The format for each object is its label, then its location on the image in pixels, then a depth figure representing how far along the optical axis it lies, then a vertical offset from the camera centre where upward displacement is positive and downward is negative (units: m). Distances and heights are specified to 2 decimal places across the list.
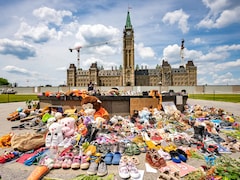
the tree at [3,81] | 123.01 +5.76
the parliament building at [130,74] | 108.50 +9.92
